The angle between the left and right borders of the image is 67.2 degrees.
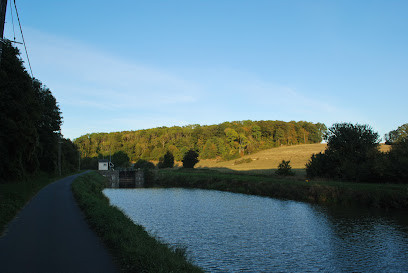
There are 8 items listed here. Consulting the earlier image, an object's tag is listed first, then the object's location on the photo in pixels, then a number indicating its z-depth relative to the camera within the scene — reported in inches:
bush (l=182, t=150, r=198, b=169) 2844.5
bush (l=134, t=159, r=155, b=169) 3388.3
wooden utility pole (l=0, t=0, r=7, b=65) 409.3
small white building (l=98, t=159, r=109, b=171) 3496.6
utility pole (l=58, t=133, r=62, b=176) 1900.8
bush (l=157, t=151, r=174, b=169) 3295.5
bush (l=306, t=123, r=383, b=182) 1240.5
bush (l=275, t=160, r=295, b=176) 1672.0
